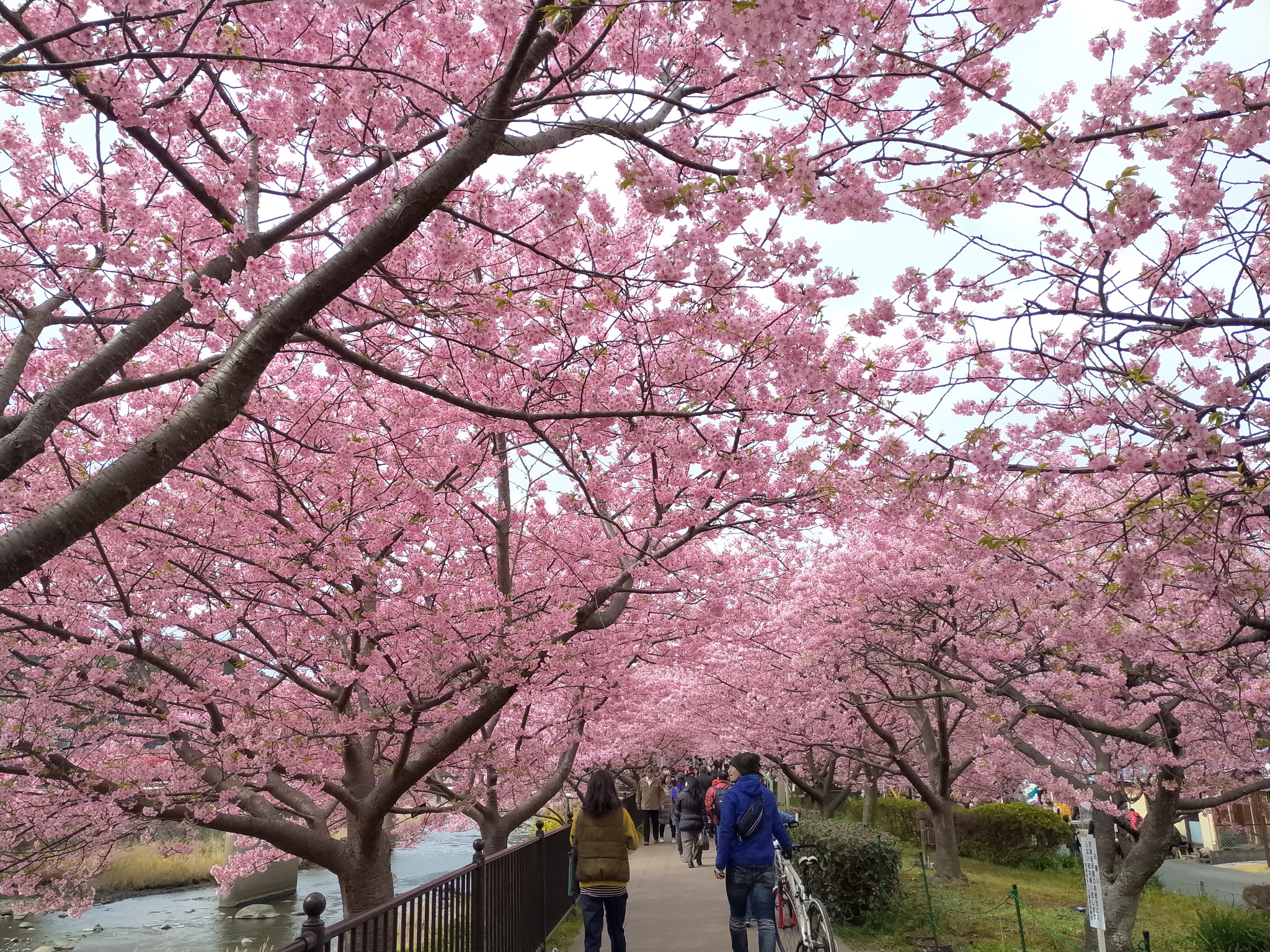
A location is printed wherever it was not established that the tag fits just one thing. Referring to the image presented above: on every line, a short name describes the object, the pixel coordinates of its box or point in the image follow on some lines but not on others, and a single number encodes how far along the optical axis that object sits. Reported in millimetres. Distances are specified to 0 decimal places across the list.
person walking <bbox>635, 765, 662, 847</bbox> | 22203
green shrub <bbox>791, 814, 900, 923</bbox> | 9531
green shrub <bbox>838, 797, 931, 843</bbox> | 21109
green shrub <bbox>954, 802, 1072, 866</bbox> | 19219
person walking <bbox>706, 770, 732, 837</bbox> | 13711
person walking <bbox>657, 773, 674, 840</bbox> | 25712
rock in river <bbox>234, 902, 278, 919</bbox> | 20312
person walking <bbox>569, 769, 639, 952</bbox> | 6375
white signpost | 5855
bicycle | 6195
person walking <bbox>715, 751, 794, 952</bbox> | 6500
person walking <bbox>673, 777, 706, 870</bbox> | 16219
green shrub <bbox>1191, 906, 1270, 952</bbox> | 8625
